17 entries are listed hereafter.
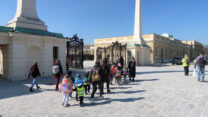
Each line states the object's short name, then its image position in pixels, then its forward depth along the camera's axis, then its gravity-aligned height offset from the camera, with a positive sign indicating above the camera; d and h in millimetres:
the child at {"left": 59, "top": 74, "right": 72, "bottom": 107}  4954 -978
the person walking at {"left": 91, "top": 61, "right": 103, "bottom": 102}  5523 -600
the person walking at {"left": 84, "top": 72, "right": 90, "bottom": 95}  6004 -816
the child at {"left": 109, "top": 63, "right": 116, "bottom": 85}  8492 -666
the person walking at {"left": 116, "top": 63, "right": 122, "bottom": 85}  8277 -703
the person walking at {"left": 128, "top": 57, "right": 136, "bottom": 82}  9250 -453
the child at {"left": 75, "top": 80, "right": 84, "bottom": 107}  4977 -1063
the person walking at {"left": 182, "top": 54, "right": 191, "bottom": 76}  11680 -225
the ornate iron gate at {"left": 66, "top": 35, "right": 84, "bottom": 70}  16172 +1039
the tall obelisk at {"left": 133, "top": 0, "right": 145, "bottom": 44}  24762 +6756
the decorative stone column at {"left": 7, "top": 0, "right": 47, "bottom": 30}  10633 +3549
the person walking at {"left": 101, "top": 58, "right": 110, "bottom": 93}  5942 -552
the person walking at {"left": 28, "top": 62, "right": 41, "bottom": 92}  6963 -597
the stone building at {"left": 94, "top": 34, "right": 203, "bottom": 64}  37188 +4973
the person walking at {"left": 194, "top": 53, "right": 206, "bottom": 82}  9047 -174
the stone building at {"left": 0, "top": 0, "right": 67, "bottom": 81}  9672 +1268
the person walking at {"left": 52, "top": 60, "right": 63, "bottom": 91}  7082 -500
